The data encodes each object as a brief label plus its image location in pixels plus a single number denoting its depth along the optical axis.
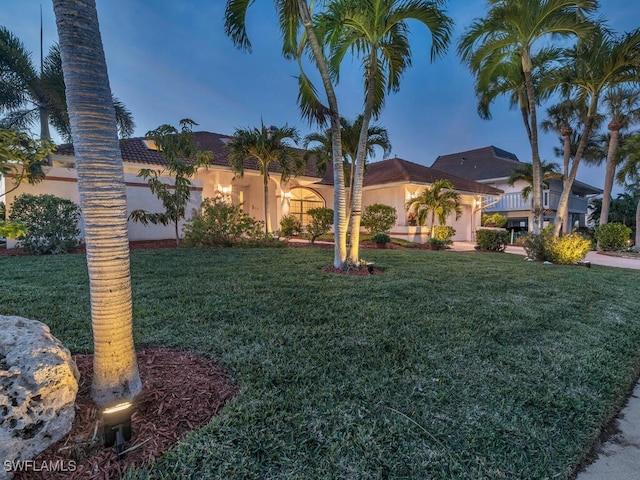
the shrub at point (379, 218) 15.66
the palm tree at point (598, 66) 9.15
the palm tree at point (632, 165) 16.36
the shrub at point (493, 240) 13.55
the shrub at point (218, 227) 10.21
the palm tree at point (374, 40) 6.13
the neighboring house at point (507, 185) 23.70
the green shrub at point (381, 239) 13.05
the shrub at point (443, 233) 15.16
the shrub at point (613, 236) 15.73
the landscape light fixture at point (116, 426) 1.62
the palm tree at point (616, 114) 16.22
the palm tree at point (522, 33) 8.16
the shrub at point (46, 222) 8.30
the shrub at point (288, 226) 14.01
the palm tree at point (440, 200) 14.72
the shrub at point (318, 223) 13.04
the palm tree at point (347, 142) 12.20
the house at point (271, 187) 11.27
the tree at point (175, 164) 9.66
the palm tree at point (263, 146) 11.53
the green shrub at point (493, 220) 22.58
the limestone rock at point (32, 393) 1.54
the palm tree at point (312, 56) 6.03
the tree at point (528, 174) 20.47
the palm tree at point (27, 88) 12.54
